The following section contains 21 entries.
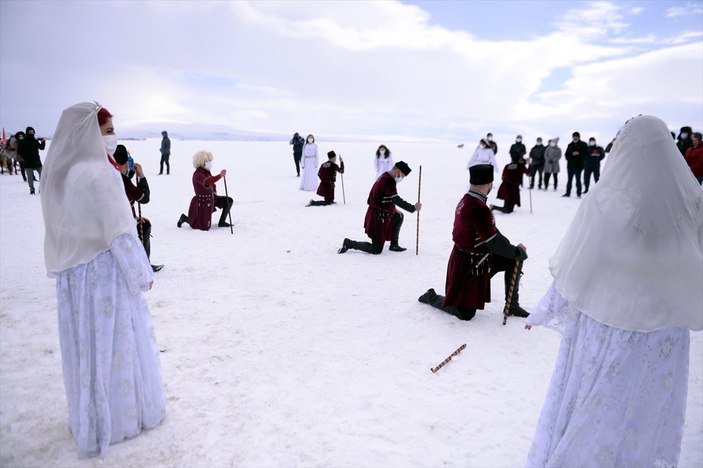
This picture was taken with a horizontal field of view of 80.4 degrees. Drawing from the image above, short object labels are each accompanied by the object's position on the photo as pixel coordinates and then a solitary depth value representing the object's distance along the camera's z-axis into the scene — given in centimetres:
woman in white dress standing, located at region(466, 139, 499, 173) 1368
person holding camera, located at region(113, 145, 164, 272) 484
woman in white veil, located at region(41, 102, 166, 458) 252
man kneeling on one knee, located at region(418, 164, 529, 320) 432
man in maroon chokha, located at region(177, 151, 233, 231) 862
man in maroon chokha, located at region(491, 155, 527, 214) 1104
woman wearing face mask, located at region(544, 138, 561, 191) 1600
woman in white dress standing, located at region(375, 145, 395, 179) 1412
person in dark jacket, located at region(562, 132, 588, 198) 1424
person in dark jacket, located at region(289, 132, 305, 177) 1805
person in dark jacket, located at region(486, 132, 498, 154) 1571
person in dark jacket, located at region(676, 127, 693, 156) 1248
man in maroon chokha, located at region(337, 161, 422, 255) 700
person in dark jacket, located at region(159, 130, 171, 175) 1822
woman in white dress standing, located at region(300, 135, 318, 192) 1514
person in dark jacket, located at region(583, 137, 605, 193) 1417
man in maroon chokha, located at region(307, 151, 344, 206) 1203
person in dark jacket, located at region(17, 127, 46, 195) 1351
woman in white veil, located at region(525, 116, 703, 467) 205
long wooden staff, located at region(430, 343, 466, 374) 372
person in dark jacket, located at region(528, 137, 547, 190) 1623
